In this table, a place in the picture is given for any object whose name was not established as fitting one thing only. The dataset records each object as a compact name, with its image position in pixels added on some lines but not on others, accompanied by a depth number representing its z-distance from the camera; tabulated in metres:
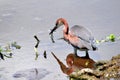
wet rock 11.02
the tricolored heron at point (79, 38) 13.31
